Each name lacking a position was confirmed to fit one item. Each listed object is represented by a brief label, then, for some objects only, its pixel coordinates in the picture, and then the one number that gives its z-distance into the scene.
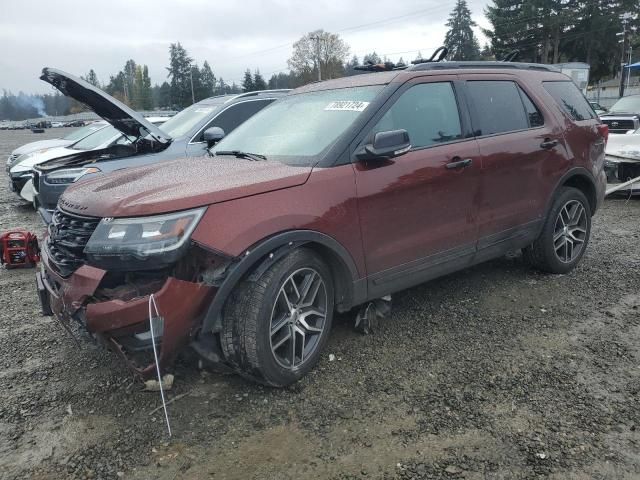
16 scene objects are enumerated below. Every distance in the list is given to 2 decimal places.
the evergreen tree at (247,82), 69.06
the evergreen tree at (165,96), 85.97
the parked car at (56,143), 11.22
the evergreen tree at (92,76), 111.69
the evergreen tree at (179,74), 82.31
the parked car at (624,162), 8.48
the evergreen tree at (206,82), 82.50
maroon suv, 2.74
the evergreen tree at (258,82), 69.96
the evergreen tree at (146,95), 96.19
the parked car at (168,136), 5.90
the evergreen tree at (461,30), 70.25
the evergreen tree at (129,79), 104.74
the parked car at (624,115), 10.19
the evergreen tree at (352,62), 76.04
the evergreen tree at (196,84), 80.43
